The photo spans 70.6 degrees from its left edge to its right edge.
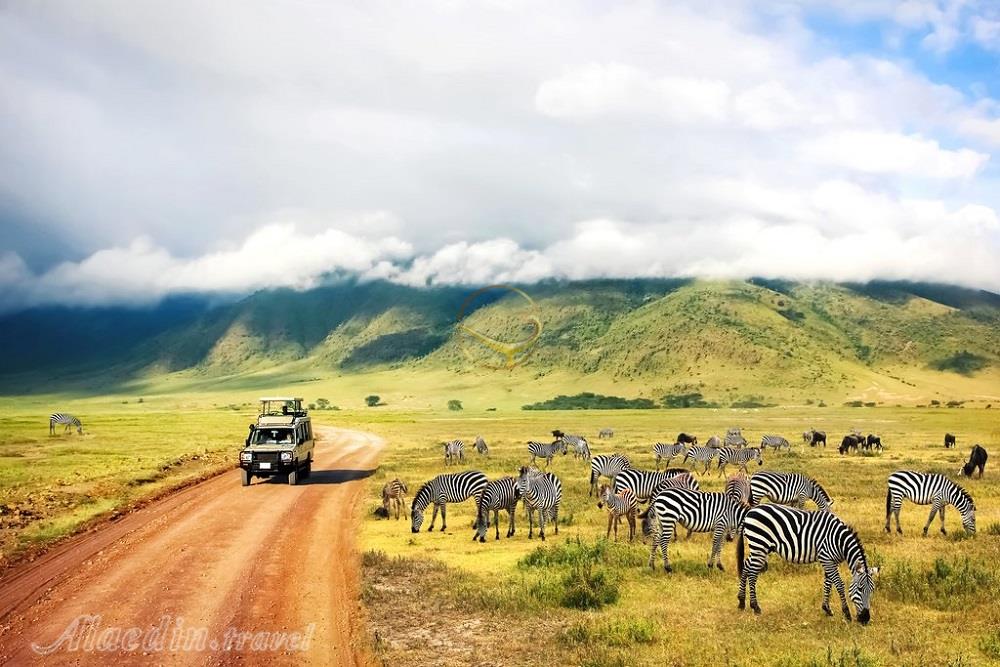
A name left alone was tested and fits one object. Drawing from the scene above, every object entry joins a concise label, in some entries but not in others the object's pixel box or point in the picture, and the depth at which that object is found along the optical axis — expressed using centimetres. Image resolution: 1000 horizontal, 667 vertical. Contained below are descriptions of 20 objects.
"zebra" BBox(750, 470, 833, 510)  2491
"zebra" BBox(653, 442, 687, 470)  4453
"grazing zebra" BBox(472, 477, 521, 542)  2448
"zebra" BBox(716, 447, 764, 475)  4366
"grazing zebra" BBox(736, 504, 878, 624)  1509
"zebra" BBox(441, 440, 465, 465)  4972
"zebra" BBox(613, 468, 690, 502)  2494
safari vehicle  3628
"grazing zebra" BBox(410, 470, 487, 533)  2616
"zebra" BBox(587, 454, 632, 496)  3334
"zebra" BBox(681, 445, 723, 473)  4316
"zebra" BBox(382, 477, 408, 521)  2912
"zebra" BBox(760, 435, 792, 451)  5606
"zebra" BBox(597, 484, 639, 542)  2298
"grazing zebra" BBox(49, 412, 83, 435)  7700
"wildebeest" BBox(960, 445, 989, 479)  3744
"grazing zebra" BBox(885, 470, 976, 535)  2378
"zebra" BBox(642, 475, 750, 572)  1952
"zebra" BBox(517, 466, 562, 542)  2433
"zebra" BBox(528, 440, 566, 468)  4692
